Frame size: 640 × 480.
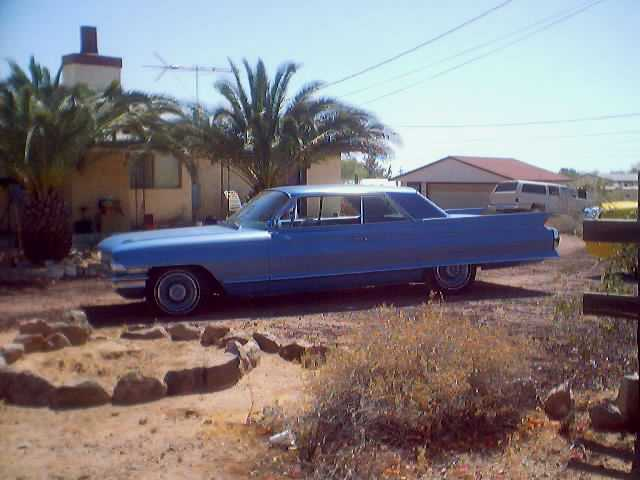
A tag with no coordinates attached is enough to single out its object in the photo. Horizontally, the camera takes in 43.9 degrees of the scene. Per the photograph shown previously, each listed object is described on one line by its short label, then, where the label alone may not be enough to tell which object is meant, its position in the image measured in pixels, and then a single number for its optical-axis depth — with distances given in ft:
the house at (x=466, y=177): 121.60
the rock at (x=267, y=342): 22.62
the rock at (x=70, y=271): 40.87
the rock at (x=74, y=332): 22.93
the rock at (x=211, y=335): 23.40
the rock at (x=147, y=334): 24.00
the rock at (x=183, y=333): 23.97
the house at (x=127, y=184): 55.67
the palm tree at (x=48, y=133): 41.45
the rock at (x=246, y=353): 20.35
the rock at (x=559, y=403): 16.85
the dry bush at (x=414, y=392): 14.93
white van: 96.27
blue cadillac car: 29.07
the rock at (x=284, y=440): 14.84
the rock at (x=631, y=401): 16.12
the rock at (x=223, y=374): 18.71
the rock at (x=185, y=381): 18.30
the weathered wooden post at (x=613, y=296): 15.47
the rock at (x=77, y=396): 17.40
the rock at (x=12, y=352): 20.10
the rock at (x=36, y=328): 23.26
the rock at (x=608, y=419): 16.28
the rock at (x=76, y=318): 24.93
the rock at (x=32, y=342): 21.65
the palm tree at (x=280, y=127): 50.06
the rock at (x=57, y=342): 22.15
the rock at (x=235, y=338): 22.49
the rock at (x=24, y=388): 17.54
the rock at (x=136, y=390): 17.61
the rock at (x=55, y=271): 40.33
